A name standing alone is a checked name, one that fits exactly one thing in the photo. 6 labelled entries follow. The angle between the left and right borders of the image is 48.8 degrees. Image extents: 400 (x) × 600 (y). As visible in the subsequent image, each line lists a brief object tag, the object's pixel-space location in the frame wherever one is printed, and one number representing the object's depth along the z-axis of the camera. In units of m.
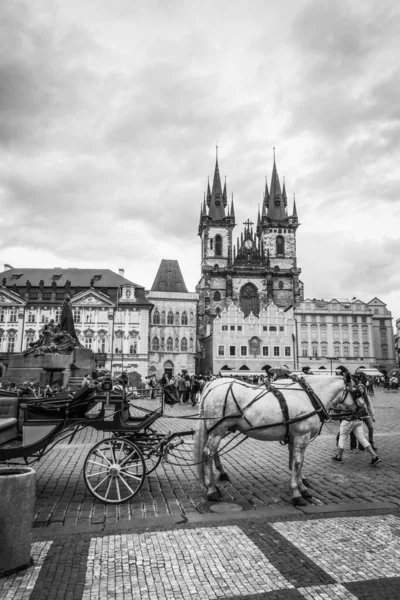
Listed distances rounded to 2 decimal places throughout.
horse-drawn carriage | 6.23
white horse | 6.60
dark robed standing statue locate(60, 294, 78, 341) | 23.36
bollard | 3.91
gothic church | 80.88
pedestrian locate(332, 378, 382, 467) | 8.82
